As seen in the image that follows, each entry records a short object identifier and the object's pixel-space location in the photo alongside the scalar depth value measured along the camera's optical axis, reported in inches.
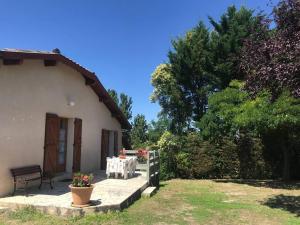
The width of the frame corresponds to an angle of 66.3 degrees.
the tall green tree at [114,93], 857.9
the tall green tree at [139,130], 778.6
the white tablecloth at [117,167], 338.5
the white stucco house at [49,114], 245.3
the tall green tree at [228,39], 590.7
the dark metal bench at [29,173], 244.3
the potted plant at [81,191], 209.1
